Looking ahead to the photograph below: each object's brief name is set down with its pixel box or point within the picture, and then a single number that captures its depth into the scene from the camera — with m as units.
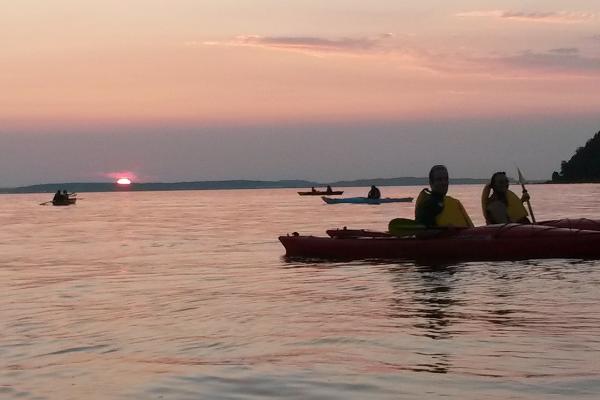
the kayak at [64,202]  77.75
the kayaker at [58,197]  75.86
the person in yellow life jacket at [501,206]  17.17
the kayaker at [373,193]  65.30
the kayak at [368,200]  64.94
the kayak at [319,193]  91.68
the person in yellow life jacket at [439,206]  15.98
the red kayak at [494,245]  15.77
